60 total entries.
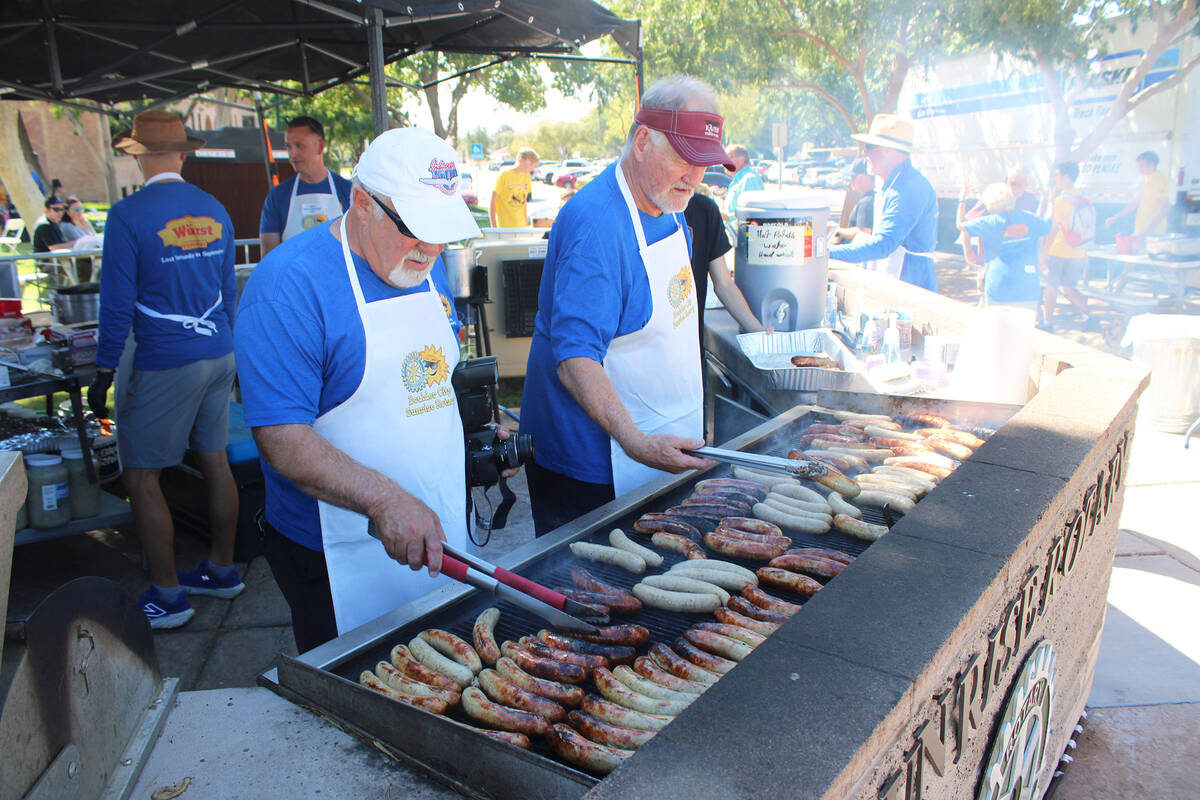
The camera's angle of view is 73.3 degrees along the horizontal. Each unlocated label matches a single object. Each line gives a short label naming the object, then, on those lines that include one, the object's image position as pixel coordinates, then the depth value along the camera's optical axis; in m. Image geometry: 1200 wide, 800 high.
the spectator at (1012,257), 7.82
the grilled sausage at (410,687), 1.75
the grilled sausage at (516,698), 1.70
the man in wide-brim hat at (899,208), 6.00
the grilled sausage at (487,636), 1.92
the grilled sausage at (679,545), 2.44
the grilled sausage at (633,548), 2.40
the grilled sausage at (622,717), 1.65
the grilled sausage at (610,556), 2.33
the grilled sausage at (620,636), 1.95
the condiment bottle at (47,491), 4.70
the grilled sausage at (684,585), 2.17
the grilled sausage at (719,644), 1.90
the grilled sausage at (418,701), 1.71
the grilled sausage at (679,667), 1.82
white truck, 14.71
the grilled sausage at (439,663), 1.82
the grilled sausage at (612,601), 2.12
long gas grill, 1.52
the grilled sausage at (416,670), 1.80
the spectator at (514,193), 12.21
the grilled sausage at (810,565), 2.26
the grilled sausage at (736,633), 1.94
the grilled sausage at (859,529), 2.51
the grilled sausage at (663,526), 2.55
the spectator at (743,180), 10.91
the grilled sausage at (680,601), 2.13
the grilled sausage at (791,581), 2.19
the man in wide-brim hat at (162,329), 4.04
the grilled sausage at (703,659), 1.85
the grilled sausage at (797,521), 2.56
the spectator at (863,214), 7.52
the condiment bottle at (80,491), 4.87
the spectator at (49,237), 11.96
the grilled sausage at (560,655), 1.86
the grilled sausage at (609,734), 1.60
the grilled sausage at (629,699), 1.70
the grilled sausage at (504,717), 1.66
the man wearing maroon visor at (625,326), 2.74
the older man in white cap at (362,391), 2.10
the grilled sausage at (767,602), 2.09
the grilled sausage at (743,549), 2.39
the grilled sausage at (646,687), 1.73
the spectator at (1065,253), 11.40
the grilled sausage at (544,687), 1.76
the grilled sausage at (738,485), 2.85
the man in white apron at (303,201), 6.01
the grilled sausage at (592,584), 2.19
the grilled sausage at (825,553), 2.34
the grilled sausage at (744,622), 2.00
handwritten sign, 4.73
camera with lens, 2.46
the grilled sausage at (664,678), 1.77
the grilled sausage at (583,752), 1.53
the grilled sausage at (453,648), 1.88
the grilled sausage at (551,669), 1.84
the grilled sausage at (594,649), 1.90
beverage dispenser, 4.74
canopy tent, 6.13
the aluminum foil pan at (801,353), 4.04
